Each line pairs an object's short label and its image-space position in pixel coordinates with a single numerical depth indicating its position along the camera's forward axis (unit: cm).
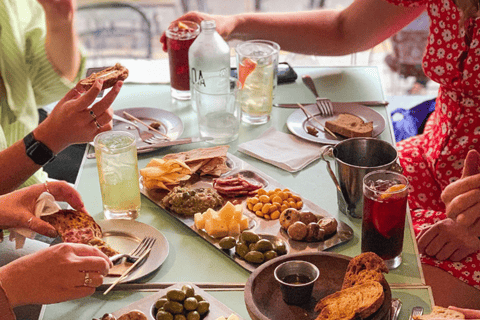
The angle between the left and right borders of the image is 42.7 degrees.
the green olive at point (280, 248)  127
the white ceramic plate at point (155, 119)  184
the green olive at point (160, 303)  112
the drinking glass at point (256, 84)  191
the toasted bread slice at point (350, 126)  176
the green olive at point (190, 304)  110
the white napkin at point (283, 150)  167
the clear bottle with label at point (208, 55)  192
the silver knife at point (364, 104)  200
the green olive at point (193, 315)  108
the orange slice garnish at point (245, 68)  190
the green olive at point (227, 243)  130
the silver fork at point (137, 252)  126
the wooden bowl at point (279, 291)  107
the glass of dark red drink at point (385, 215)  123
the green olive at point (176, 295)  111
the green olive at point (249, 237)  128
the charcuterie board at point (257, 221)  131
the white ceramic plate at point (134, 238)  127
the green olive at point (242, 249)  128
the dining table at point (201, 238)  118
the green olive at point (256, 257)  125
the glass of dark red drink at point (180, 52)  200
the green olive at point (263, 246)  126
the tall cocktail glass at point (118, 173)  141
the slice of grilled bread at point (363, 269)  107
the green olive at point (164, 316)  108
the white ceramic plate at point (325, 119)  180
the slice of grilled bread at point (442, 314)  105
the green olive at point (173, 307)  110
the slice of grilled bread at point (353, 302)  98
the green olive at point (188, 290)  112
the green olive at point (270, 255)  125
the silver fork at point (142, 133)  180
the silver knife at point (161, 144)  173
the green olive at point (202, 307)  111
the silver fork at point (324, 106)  192
